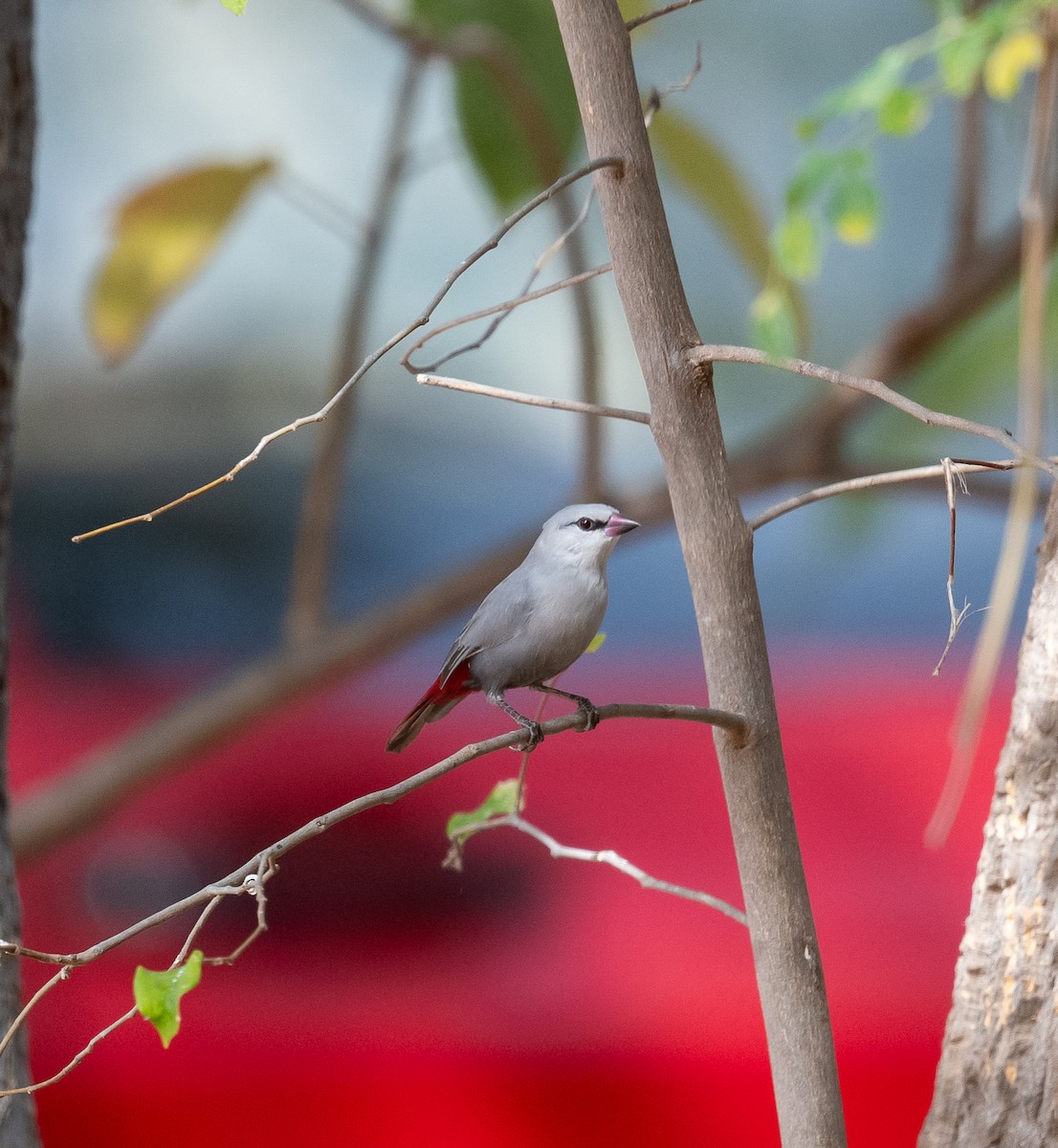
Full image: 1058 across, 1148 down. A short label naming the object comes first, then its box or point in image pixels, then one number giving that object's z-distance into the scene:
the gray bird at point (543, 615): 4.75
